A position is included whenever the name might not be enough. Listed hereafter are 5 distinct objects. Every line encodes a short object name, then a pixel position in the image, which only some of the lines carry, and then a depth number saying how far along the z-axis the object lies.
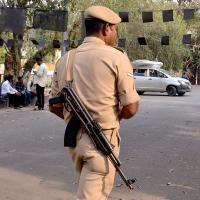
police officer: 3.74
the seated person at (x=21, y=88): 19.19
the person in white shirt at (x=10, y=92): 18.59
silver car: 30.33
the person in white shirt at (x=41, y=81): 17.45
